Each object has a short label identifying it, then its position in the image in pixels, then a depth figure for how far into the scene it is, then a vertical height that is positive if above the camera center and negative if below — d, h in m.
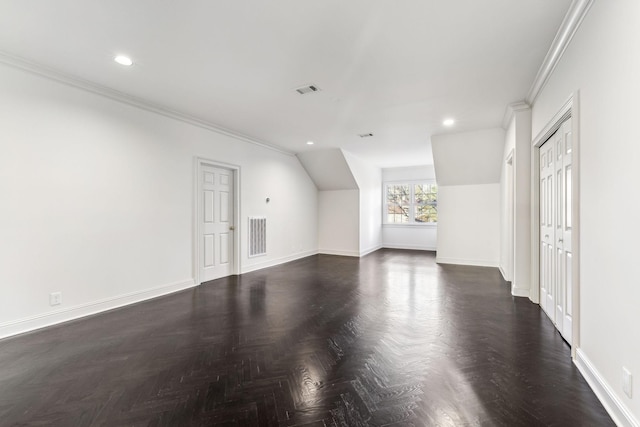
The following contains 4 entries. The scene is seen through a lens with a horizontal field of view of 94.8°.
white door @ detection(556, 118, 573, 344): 2.58 -0.15
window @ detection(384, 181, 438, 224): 9.09 +0.34
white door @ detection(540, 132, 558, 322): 3.16 -0.18
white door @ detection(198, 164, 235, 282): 4.99 -0.16
